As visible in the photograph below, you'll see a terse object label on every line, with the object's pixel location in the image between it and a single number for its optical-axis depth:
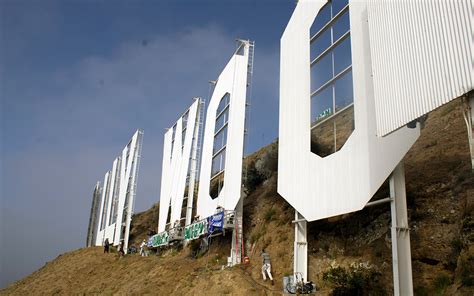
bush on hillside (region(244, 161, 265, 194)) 29.83
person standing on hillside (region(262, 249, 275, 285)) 18.28
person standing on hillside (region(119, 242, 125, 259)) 36.09
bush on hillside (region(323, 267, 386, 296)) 13.95
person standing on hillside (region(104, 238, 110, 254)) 39.53
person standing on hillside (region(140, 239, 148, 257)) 33.41
